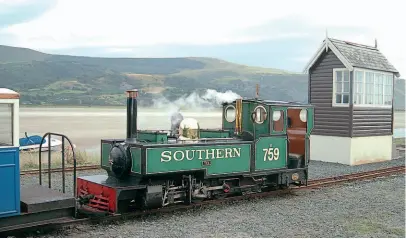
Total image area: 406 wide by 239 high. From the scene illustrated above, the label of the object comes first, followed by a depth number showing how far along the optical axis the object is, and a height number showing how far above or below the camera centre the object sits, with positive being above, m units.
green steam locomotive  8.29 -1.09
